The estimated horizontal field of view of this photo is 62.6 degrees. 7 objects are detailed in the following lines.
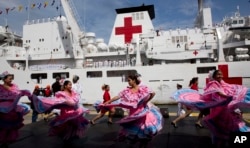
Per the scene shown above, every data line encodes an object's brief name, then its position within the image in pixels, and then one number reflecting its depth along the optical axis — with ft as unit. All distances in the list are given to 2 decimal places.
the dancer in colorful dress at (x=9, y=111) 11.18
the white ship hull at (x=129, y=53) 44.91
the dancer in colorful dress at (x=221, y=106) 10.02
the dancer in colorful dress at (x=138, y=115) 9.95
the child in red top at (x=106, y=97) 20.28
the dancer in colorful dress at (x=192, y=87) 17.90
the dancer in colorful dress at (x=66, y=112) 11.20
